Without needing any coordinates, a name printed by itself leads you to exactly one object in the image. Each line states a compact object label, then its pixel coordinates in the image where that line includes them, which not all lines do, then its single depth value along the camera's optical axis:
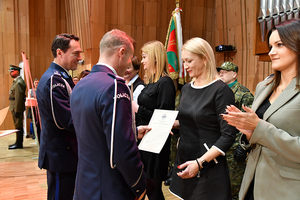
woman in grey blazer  1.31
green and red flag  3.97
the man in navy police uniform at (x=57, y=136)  2.17
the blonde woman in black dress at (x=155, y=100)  2.46
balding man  1.38
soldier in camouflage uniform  3.20
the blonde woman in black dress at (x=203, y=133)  1.78
